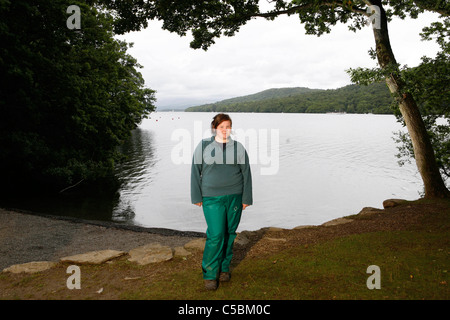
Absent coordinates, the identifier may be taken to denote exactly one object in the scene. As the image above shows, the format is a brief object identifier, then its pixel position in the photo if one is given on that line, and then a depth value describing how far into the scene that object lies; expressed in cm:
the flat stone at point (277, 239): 698
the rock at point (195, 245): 662
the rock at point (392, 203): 1068
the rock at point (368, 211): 956
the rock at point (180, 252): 608
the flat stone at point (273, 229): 807
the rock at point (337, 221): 860
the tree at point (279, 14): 1014
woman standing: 421
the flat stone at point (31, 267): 565
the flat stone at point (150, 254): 580
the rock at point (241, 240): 684
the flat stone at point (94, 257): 589
